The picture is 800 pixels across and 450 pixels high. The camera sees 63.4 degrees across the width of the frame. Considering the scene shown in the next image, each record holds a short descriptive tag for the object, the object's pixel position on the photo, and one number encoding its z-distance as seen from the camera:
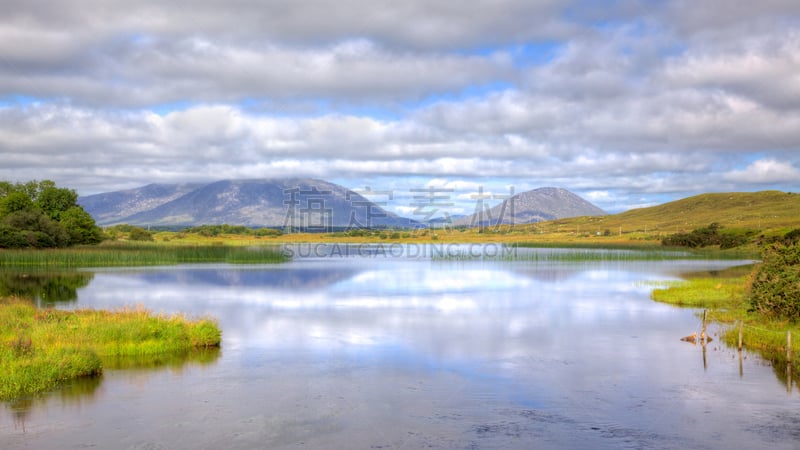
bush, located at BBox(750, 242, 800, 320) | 24.56
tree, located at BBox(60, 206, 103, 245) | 80.50
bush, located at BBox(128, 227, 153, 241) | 116.25
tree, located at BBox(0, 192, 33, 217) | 80.25
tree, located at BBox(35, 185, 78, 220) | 85.50
